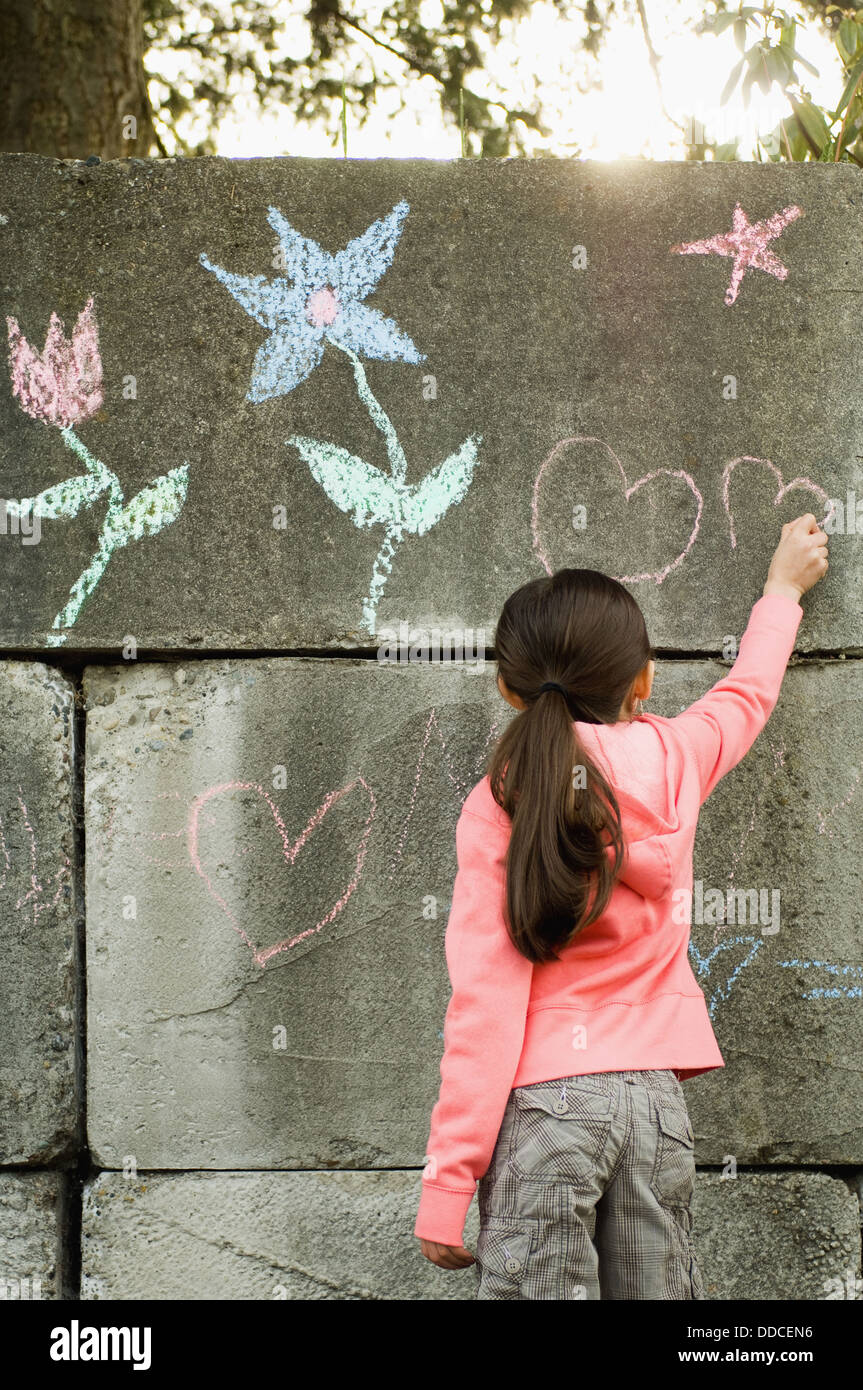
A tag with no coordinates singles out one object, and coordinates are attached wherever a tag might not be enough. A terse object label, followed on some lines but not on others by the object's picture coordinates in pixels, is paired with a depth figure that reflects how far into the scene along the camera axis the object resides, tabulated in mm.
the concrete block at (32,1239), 2605
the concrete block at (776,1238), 2646
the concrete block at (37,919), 2633
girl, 1858
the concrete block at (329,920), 2648
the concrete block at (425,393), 2701
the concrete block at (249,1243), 2615
